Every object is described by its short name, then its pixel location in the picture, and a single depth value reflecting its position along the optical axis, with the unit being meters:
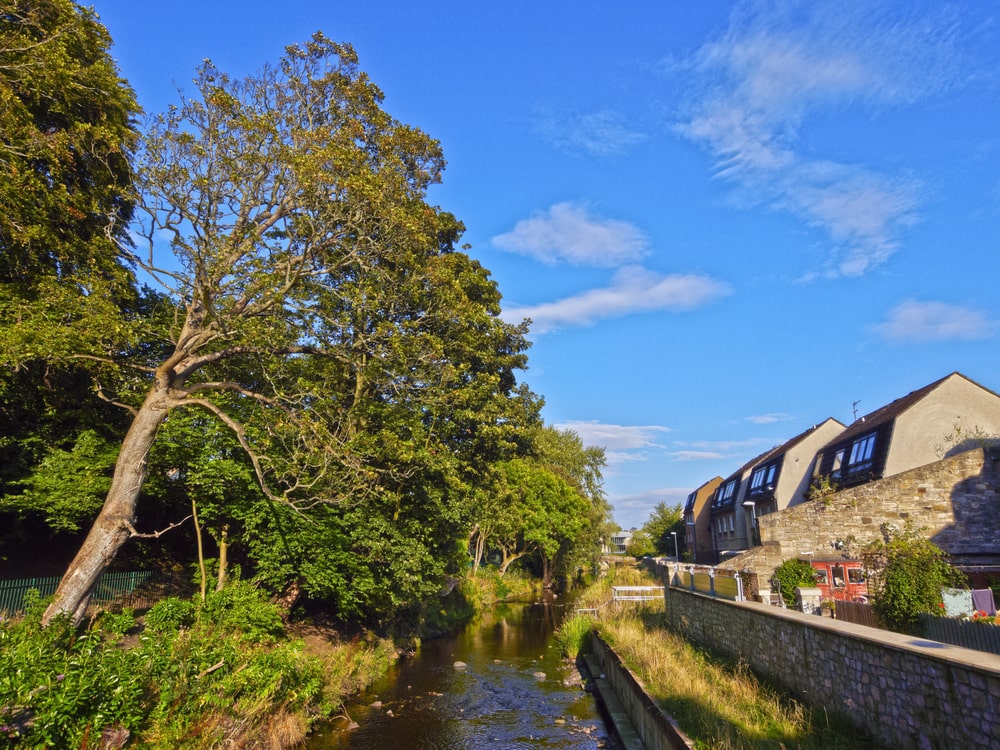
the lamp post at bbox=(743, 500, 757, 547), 38.35
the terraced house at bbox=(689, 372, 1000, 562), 27.98
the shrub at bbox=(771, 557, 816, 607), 19.43
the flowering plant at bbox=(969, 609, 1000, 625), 10.63
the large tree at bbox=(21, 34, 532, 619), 12.46
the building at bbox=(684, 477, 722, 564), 54.40
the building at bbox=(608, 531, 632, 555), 186.94
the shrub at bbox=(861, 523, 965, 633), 10.79
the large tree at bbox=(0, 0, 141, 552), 12.73
